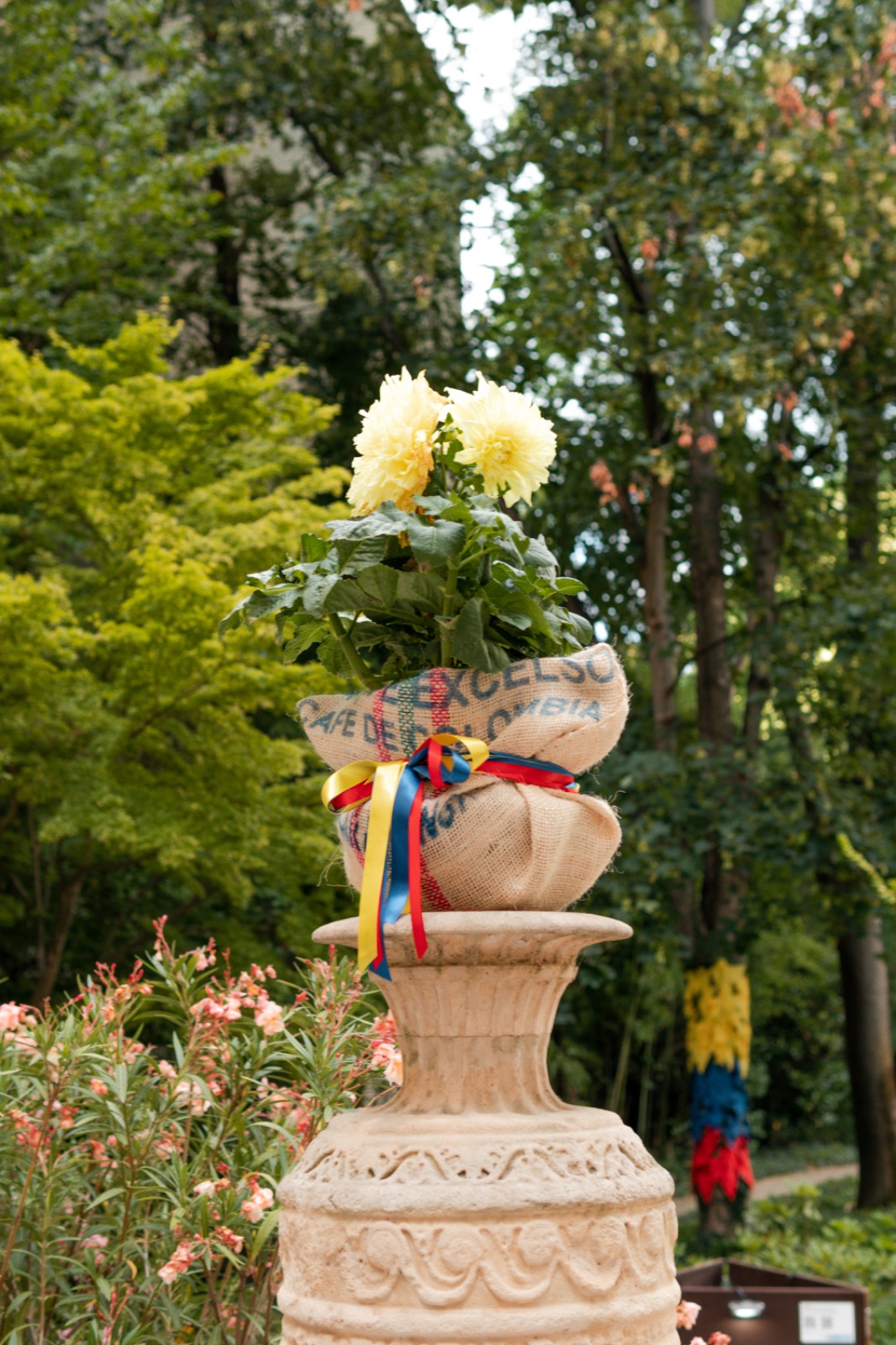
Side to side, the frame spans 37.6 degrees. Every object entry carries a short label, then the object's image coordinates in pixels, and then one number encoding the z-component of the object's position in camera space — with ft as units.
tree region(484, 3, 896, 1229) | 31.94
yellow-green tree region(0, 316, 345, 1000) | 27.66
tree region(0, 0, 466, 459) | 36.73
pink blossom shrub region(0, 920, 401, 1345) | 10.91
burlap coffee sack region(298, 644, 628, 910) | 7.76
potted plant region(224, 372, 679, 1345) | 6.96
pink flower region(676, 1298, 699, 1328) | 9.46
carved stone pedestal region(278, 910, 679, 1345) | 6.89
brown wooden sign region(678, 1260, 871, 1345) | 18.95
